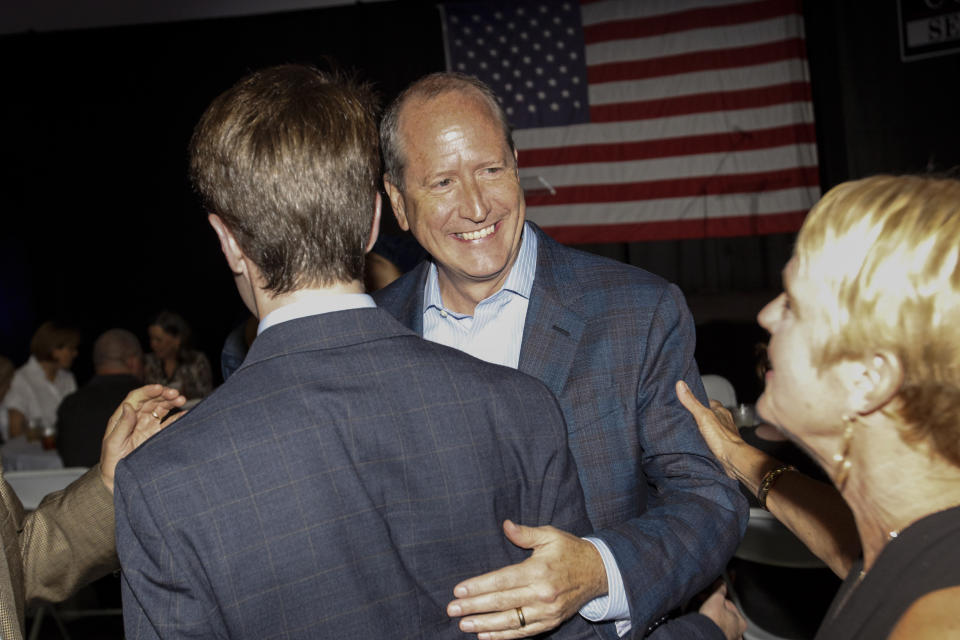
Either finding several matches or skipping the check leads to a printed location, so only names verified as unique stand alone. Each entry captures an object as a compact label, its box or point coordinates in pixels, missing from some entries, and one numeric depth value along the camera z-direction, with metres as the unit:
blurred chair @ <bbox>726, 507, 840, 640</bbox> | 2.76
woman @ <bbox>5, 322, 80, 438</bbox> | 6.23
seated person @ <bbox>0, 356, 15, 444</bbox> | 5.35
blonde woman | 0.98
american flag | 7.76
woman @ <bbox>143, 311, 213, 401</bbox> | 6.49
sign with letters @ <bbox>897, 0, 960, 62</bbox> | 6.79
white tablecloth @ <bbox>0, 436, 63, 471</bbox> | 4.95
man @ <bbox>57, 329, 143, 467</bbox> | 4.69
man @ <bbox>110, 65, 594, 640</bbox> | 1.05
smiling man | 1.29
